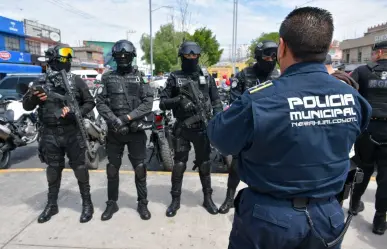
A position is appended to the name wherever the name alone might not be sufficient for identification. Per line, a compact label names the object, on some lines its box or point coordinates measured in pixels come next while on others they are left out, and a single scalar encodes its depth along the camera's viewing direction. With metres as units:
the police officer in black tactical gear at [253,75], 3.20
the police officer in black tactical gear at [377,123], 2.95
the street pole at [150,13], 19.83
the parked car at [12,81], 11.68
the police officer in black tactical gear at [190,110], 3.29
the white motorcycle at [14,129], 5.25
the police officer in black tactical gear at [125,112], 3.21
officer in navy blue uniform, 1.29
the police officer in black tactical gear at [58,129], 3.08
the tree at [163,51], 38.59
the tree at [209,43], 42.41
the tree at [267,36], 46.66
